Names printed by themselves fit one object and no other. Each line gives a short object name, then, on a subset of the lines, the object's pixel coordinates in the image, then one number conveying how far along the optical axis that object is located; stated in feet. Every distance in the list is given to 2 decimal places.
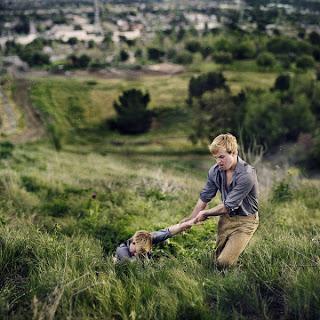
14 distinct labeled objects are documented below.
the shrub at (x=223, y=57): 194.49
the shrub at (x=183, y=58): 205.98
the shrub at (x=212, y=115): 124.06
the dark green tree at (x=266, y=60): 187.52
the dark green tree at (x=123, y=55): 219.82
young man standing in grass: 13.69
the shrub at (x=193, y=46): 222.48
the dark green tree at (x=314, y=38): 201.67
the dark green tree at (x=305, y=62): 178.09
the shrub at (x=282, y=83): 154.88
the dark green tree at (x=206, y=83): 151.33
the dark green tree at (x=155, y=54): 219.82
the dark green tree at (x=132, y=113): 138.10
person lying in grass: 15.19
